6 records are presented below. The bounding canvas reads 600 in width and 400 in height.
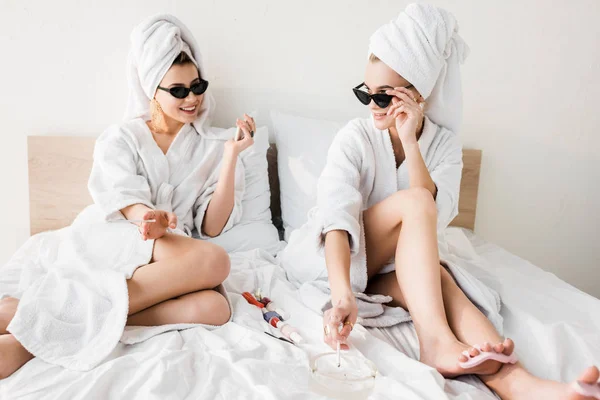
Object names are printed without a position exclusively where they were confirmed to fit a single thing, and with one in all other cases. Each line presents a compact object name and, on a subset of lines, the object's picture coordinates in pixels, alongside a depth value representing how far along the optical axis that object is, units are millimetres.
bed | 954
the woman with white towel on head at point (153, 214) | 1116
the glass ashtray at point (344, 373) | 934
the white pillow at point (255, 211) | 1756
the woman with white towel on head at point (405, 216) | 1127
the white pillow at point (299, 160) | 1864
